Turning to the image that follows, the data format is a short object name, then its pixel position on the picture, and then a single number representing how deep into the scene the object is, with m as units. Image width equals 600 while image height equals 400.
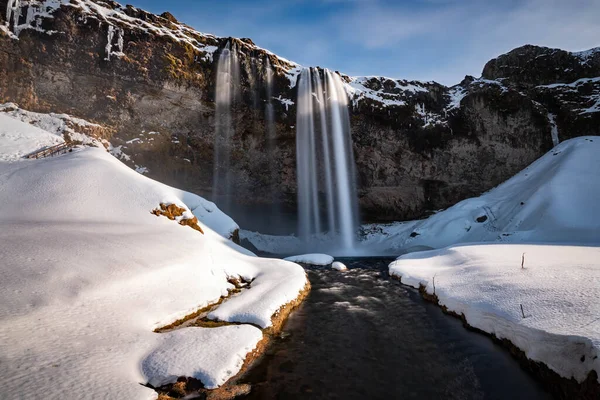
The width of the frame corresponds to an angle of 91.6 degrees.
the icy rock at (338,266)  19.02
